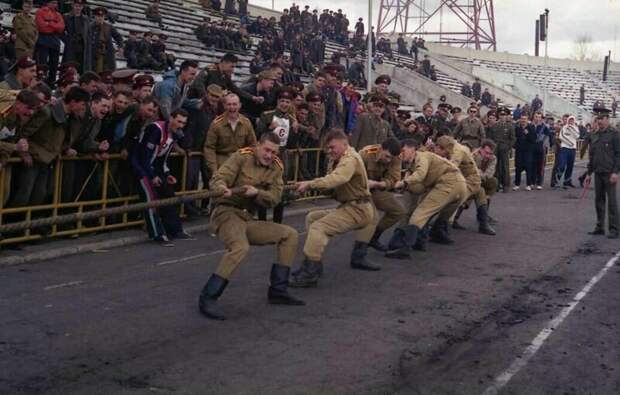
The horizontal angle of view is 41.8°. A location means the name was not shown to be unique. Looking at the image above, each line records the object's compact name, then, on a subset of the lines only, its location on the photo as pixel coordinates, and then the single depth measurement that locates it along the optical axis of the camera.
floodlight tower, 63.72
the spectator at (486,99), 40.75
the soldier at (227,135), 10.87
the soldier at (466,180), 11.66
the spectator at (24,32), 14.27
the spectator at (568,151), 21.78
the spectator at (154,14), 25.72
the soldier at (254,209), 7.38
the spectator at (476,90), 41.93
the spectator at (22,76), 10.45
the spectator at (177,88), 11.81
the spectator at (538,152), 21.38
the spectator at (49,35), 14.80
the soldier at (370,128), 13.95
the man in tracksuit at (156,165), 10.68
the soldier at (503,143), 19.45
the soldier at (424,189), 10.38
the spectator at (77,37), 15.30
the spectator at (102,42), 15.52
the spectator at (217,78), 12.68
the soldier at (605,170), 12.70
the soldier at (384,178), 9.66
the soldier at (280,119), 12.92
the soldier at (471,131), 17.67
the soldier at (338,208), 8.40
